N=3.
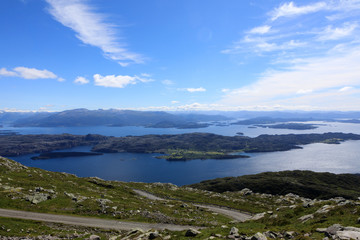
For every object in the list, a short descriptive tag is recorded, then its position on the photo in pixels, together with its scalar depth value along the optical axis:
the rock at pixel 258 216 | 37.59
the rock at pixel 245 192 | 81.00
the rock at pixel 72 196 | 41.33
